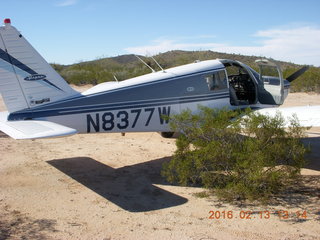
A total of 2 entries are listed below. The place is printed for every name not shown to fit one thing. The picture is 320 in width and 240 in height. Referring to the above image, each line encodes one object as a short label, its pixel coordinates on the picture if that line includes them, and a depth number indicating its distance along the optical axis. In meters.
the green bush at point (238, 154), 5.54
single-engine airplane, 6.51
